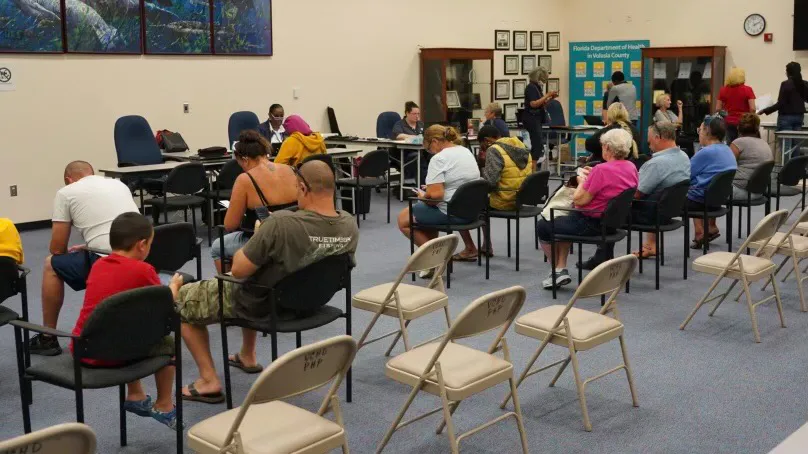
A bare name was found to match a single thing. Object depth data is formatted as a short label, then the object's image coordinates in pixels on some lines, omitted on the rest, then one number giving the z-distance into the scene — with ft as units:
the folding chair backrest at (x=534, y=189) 23.29
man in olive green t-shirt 13.20
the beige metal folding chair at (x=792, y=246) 19.34
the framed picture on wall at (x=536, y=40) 50.01
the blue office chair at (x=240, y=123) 34.58
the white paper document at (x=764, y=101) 41.75
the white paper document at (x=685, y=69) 46.96
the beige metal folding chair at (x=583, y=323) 13.26
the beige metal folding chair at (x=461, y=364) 11.27
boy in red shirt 11.90
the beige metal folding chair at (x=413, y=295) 14.83
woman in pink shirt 20.54
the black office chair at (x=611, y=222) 20.27
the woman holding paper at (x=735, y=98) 39.81
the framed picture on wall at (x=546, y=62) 50.98
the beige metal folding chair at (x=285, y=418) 9.30
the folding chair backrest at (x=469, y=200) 21.72
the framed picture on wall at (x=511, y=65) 48.65
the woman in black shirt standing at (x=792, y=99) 39.29
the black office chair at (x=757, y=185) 25.18
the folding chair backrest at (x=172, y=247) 15.89
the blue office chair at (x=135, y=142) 30.12
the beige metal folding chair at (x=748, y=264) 17.49
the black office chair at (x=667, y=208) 21.61
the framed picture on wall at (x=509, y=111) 48.44
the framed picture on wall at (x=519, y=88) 49.47
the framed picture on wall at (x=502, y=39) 47.65
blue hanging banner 49.73
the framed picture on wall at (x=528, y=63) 49.75
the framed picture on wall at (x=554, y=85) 51.75
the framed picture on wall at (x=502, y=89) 48.03
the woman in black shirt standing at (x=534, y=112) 41.85
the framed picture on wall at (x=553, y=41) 51.31
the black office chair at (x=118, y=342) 11.07
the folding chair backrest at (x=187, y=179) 26.20
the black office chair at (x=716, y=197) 23.07
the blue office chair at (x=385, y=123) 39.93
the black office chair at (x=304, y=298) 13.32
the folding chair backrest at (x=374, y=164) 30.01
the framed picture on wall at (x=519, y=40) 48.88
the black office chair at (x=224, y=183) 27.50
